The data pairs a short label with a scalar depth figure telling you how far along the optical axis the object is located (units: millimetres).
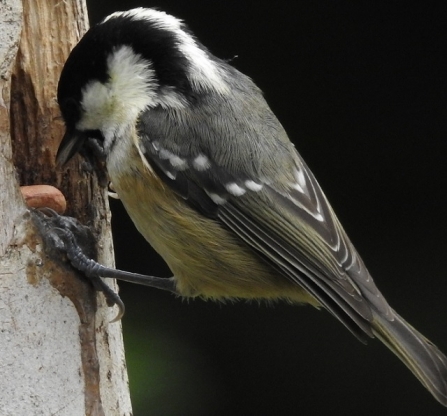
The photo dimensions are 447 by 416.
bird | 1930
